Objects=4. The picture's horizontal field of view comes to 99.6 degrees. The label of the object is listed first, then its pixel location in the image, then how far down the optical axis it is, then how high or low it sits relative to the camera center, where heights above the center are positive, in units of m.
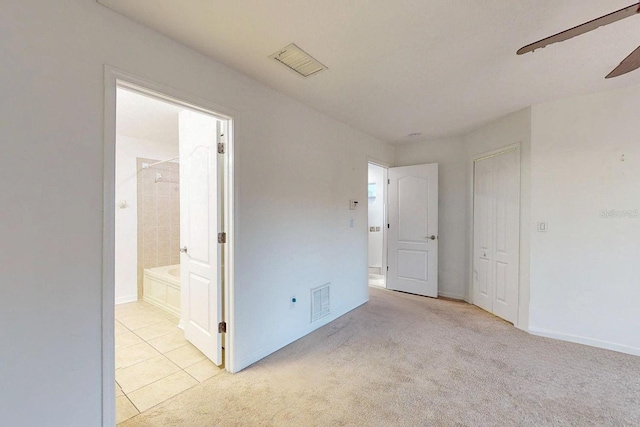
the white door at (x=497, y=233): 3.18 -0.26
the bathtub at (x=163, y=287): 3.50 -1.04
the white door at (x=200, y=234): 2.32 -0.20
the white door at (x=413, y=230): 4.22 -0.27
